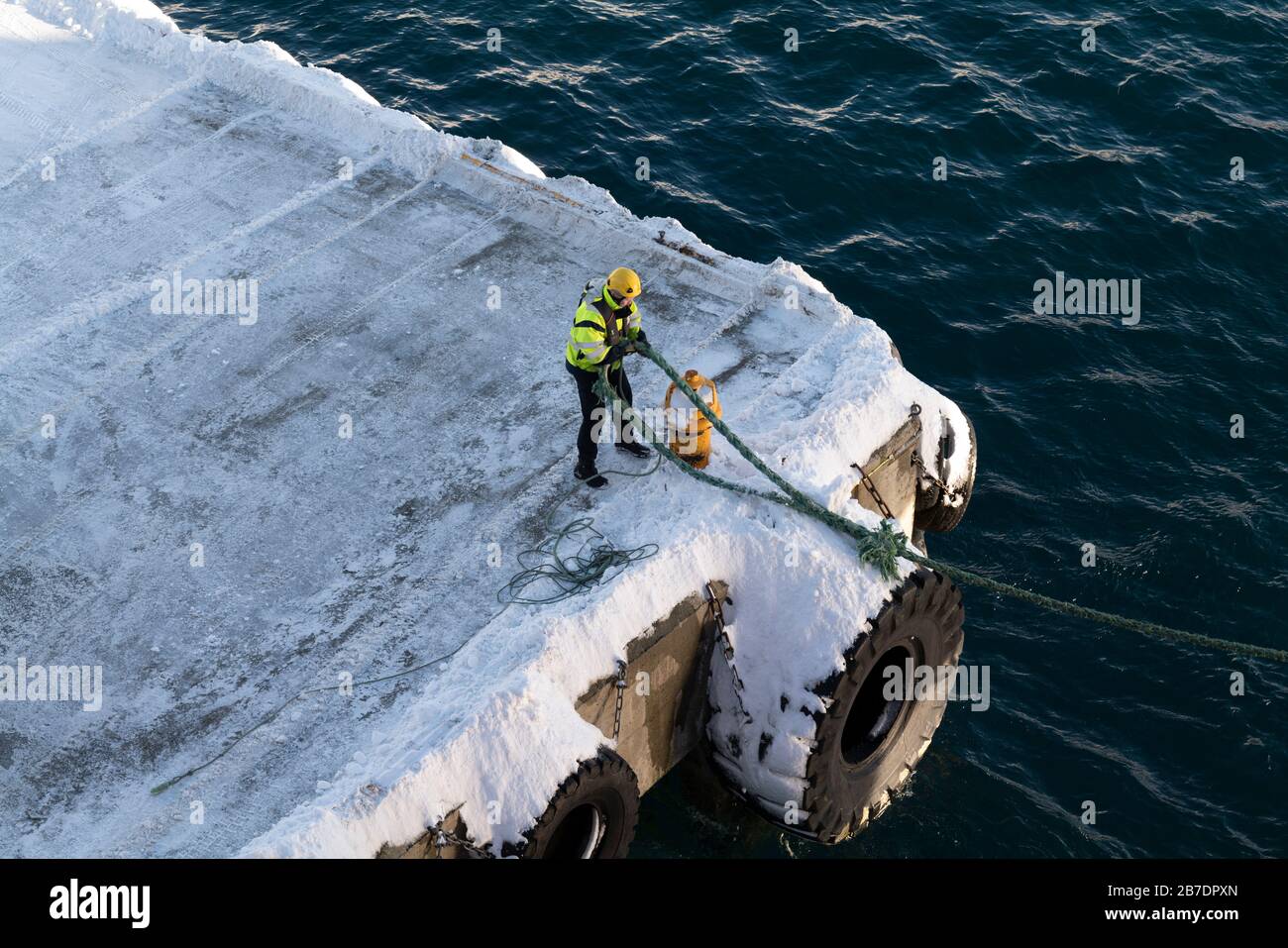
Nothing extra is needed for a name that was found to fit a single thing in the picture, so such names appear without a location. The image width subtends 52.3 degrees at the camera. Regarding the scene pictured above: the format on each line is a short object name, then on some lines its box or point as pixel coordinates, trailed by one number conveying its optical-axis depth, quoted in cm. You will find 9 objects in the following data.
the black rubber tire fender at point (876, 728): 1223
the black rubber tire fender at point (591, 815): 1052
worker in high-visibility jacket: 1234
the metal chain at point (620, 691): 1173
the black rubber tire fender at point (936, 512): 1530
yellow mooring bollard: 1292
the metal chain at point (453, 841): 1027
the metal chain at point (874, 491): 1387
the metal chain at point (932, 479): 1480
